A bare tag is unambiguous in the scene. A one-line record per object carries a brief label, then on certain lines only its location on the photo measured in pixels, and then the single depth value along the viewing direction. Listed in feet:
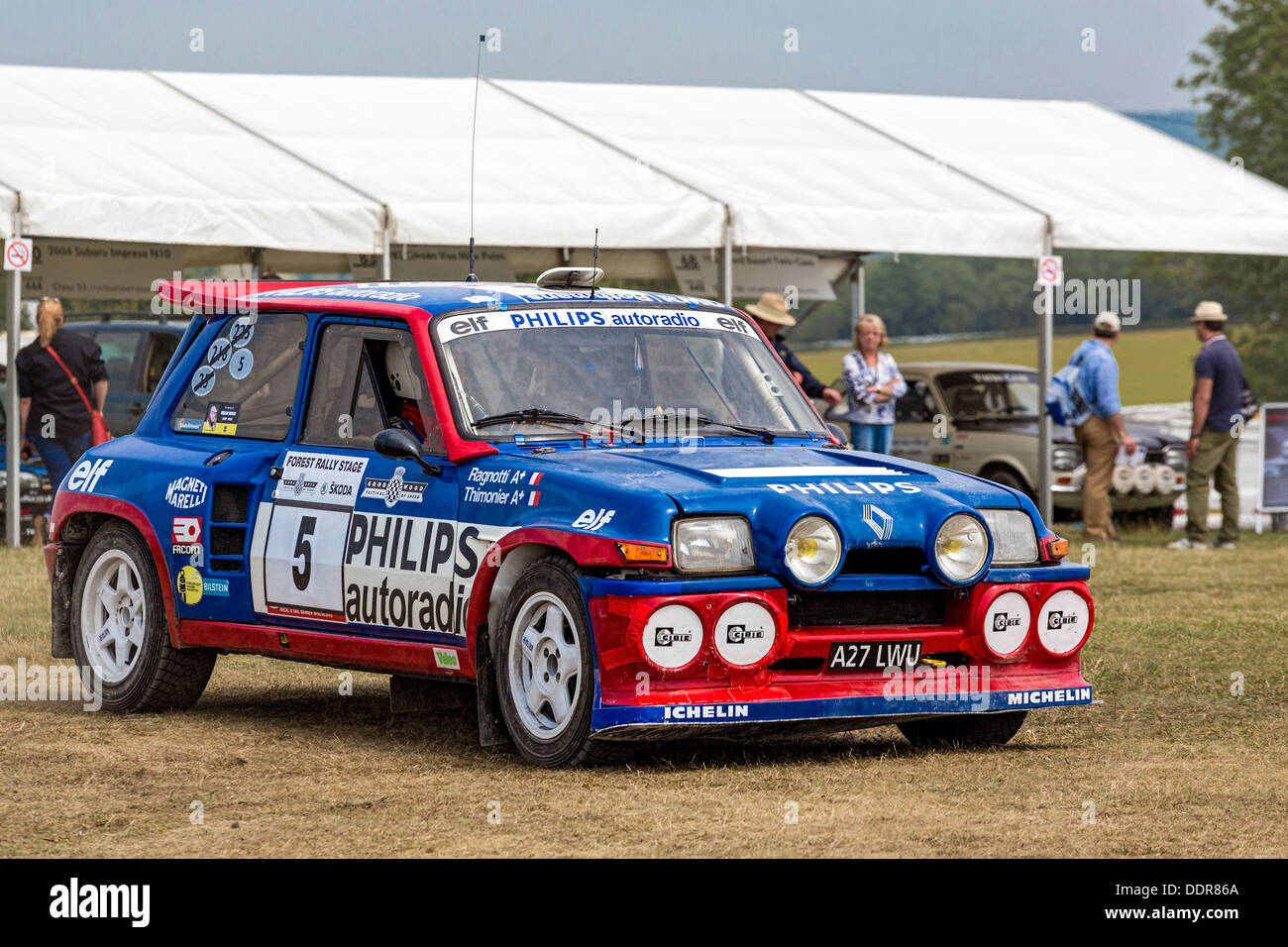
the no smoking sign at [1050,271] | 61.77
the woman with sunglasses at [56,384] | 54.85
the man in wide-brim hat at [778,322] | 48.14
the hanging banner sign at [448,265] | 72.49
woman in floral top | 55.47
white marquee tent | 55.21
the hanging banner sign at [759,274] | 71.51
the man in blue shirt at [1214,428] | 59.06
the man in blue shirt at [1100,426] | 60.29
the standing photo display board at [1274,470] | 66.90
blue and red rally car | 23.02
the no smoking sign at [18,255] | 52.19
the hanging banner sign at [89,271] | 64.44
